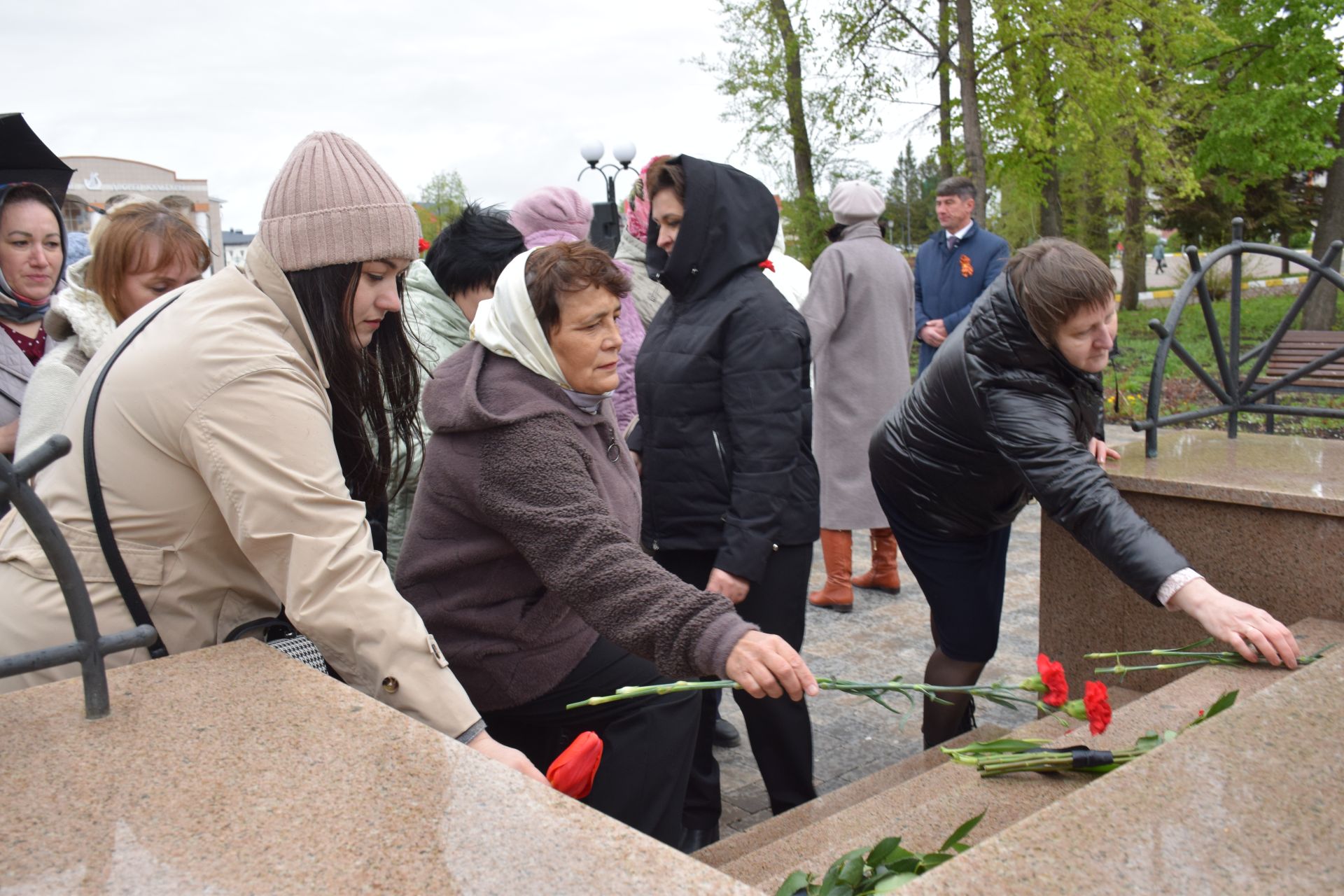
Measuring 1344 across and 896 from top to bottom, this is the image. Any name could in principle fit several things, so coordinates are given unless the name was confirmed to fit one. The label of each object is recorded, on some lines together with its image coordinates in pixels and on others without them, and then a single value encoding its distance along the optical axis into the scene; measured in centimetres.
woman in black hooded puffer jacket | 339
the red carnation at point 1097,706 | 229
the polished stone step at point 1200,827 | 136
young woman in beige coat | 186
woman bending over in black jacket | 275
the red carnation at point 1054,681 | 244
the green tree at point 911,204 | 5519
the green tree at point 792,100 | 1603
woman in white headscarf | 242
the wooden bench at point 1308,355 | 690
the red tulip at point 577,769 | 189
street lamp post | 1973
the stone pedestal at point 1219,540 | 319
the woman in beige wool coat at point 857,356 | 617
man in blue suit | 734
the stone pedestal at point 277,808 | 132
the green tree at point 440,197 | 4797
